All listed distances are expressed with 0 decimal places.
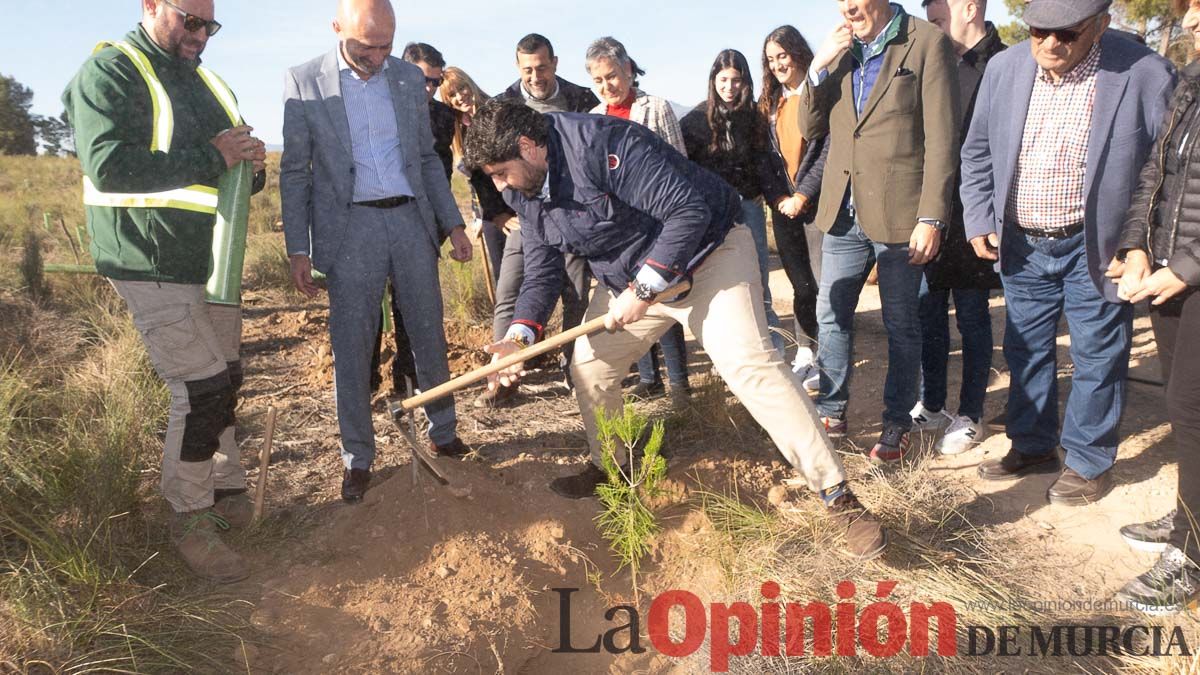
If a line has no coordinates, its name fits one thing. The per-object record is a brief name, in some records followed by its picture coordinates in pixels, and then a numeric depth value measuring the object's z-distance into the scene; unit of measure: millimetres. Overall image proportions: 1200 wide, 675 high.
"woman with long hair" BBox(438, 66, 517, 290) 4684
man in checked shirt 3000
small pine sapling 3164
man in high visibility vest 2828
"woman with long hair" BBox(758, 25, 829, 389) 4355
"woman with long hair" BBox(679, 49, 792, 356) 4488
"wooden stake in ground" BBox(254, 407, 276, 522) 3404
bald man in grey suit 3393
